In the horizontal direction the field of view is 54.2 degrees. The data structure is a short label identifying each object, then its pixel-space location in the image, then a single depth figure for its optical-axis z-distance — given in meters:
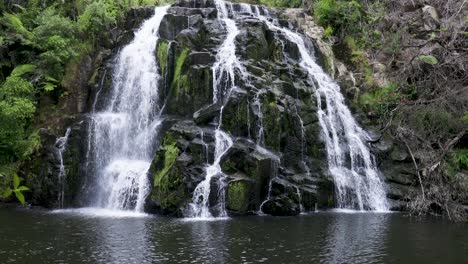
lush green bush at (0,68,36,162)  19.83
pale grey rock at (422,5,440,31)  23.39
